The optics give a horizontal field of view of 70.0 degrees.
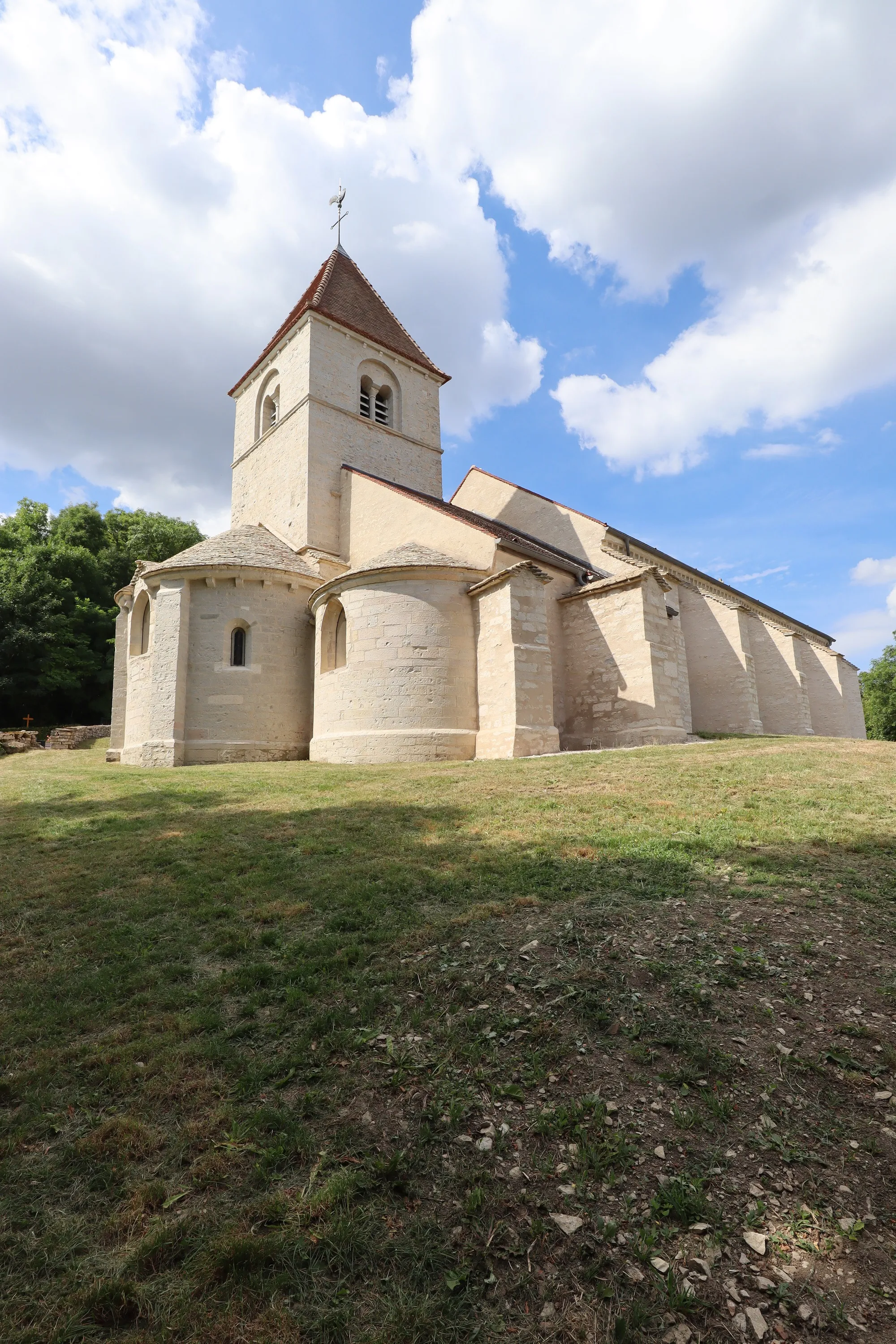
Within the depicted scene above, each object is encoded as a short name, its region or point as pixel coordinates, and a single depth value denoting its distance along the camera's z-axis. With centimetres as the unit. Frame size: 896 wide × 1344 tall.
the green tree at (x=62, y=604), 2936
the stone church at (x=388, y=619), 1491
